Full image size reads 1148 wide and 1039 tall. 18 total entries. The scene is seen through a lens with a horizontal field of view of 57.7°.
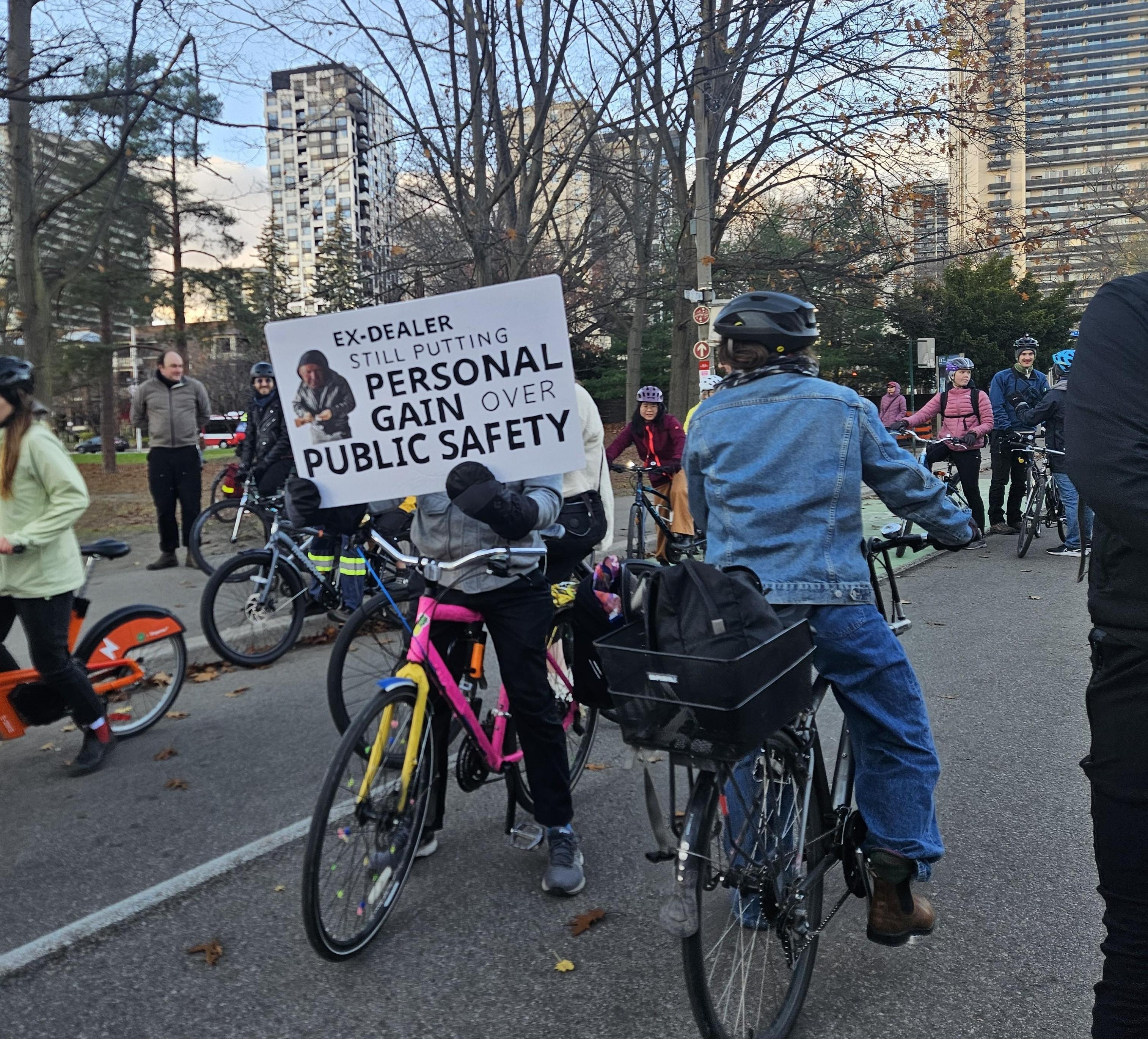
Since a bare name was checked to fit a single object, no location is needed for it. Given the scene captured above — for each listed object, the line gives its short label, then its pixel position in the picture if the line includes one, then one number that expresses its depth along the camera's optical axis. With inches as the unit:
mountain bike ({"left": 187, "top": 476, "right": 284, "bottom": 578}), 362.6
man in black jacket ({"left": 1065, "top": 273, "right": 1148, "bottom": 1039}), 70.5
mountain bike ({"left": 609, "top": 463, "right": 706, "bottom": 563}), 391.5
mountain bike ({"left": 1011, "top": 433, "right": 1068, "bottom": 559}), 431.5
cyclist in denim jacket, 103.7
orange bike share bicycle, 187.5
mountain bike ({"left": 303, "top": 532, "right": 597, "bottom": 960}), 117.6
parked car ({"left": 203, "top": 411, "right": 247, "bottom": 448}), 2230.3
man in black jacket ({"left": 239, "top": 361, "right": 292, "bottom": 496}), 339.0
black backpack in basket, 91.4
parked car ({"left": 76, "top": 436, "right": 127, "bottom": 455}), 2748.5
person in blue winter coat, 479.8
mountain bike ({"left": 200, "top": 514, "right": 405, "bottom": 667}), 274.5
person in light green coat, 179.5
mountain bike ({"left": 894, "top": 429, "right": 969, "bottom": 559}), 316.8
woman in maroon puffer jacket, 410.6
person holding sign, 137.0
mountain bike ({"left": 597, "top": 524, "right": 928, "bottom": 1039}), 89.0
